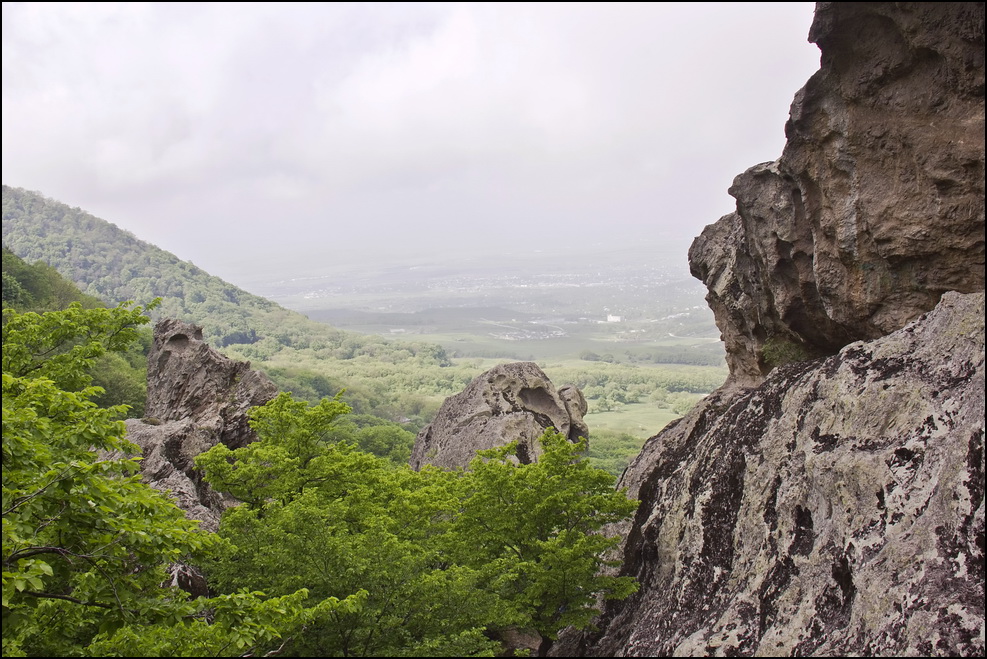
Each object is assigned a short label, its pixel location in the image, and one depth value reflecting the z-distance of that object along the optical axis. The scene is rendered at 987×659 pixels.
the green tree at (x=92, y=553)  7.54
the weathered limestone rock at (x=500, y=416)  30.59
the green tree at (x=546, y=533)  14.12
